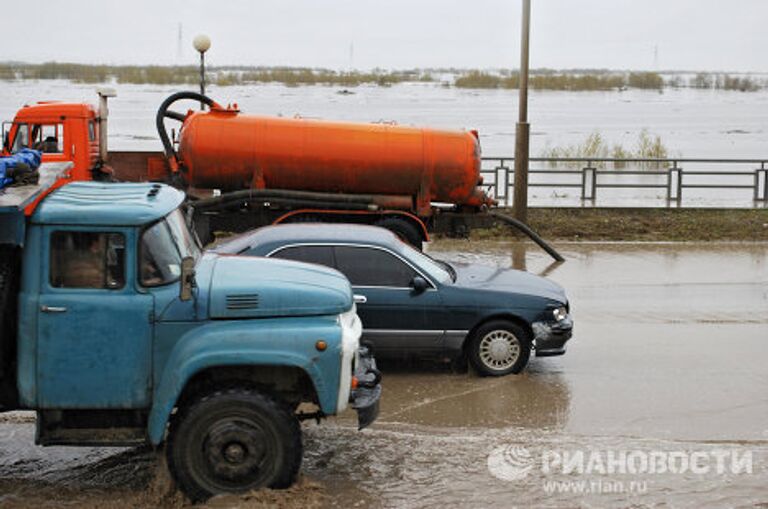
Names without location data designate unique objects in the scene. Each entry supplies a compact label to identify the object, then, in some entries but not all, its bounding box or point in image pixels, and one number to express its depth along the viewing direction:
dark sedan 10.80
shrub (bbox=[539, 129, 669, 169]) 34.66
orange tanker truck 16.75
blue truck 7.20
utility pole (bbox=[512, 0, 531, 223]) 20.25
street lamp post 23.86
